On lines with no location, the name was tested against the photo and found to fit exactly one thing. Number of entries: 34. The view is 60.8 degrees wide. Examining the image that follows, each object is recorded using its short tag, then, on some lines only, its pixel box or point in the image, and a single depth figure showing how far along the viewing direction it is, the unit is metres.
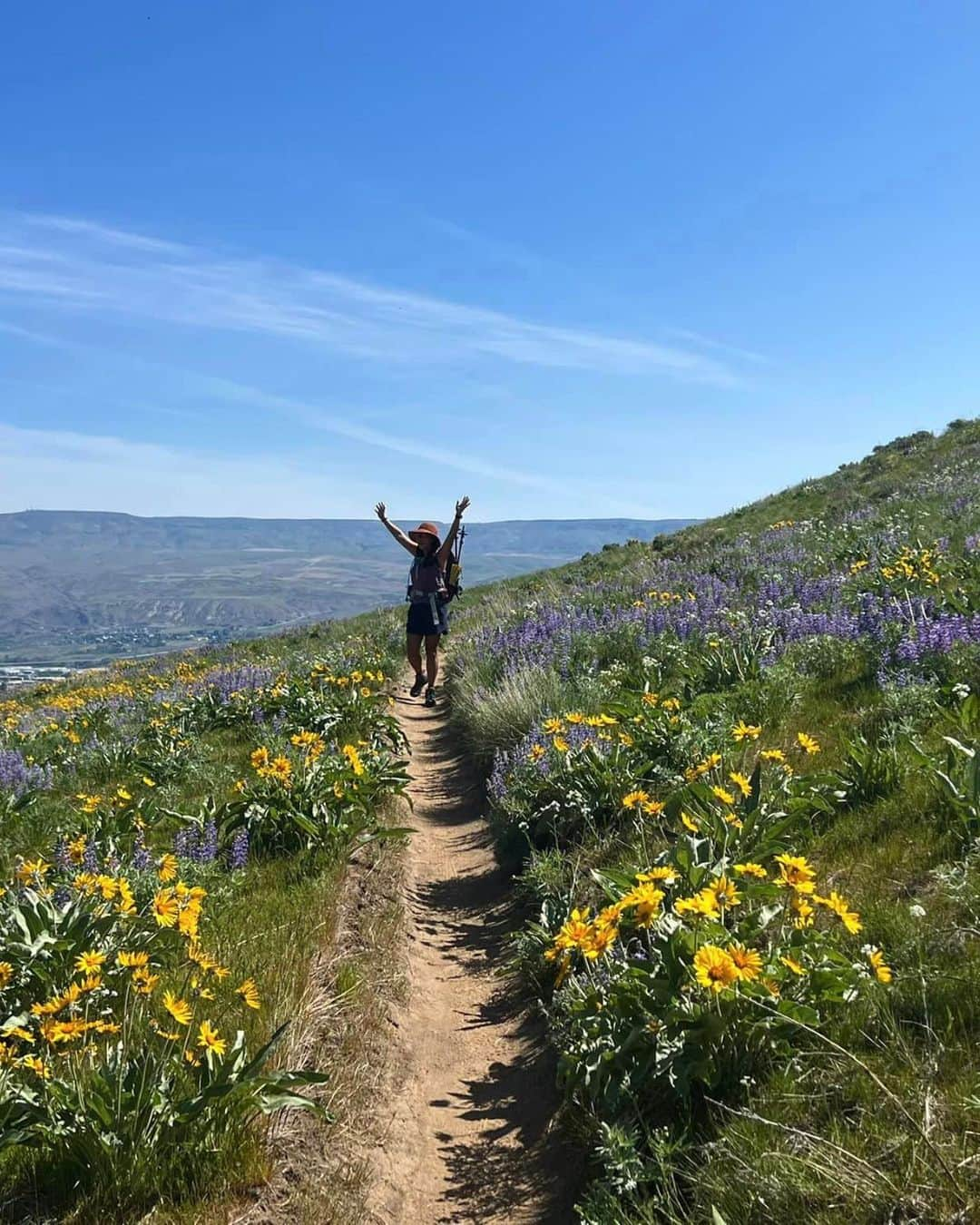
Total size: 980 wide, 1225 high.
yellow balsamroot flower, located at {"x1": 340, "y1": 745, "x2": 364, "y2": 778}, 6.14
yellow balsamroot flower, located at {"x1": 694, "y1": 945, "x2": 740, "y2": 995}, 2.62
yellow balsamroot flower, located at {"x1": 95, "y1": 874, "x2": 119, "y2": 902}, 3.54
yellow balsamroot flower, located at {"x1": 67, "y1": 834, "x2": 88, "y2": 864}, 4.30
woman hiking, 12.02
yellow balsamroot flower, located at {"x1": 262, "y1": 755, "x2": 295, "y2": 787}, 5.61
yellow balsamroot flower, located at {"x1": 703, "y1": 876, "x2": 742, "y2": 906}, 3.04
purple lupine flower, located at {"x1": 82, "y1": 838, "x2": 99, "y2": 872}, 4.65
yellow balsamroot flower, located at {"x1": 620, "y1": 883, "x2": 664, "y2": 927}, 2.93
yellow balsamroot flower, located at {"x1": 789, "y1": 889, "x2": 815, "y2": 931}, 3.11
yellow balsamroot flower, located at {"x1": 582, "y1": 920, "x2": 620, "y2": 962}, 2.99
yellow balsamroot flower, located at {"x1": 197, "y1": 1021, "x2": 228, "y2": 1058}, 2.87
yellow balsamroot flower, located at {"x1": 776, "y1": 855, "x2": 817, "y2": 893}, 3.02
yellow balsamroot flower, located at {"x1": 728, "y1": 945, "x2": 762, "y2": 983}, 2.68
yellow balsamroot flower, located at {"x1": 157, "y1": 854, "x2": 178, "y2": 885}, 4.24
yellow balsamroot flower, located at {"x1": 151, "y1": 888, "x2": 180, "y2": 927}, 3.29
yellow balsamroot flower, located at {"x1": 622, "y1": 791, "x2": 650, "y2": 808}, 4.26
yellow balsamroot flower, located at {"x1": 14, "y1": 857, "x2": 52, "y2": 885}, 3.79
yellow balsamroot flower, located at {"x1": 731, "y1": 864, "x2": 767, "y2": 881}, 3.41
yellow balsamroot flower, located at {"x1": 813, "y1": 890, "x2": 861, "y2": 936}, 2.85
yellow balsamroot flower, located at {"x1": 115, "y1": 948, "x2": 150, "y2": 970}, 3.06
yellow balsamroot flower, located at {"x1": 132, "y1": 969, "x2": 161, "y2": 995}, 2.98
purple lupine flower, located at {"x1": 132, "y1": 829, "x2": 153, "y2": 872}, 4.90
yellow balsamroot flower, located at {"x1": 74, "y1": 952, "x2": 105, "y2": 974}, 3.03
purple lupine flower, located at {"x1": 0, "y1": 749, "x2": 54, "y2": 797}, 7.93
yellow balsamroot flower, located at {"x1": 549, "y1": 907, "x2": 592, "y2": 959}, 3.09
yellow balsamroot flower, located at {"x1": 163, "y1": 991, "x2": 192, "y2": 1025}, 2.73
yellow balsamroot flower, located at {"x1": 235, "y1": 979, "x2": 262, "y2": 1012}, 3.26
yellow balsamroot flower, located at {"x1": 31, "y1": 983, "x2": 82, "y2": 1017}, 2.83
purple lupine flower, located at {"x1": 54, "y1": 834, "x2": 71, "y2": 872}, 4.52
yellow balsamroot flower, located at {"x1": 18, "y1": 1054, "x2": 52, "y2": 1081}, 2.68
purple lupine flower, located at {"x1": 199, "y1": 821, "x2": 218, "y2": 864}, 5.11
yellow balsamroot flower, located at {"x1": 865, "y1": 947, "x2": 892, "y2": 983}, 2.69
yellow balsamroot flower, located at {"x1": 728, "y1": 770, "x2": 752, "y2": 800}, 4.11
